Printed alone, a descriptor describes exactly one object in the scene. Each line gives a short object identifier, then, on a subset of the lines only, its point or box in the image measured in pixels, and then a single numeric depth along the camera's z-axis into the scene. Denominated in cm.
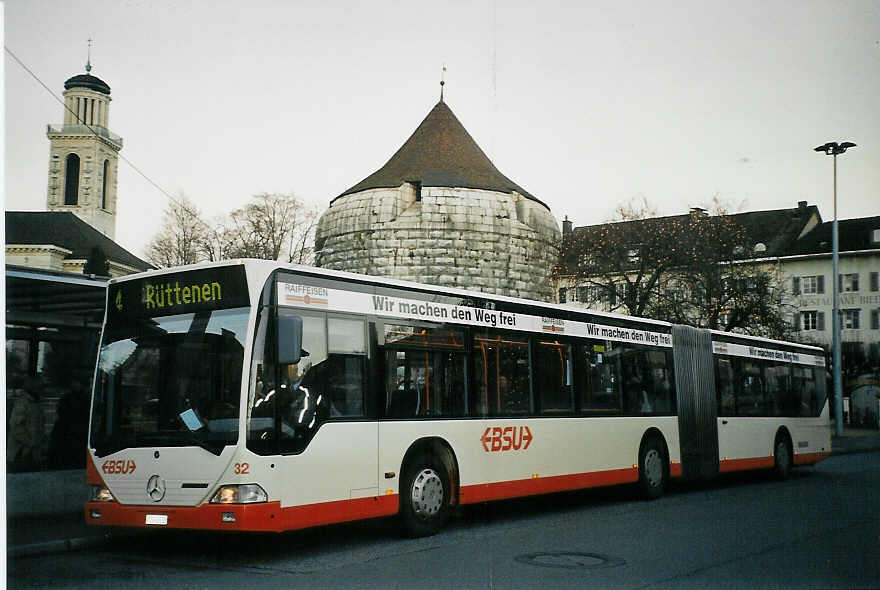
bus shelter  1211
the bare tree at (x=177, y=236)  3701
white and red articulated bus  901
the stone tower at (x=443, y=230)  5675
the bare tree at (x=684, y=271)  3569
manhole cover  891
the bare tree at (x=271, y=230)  4256
